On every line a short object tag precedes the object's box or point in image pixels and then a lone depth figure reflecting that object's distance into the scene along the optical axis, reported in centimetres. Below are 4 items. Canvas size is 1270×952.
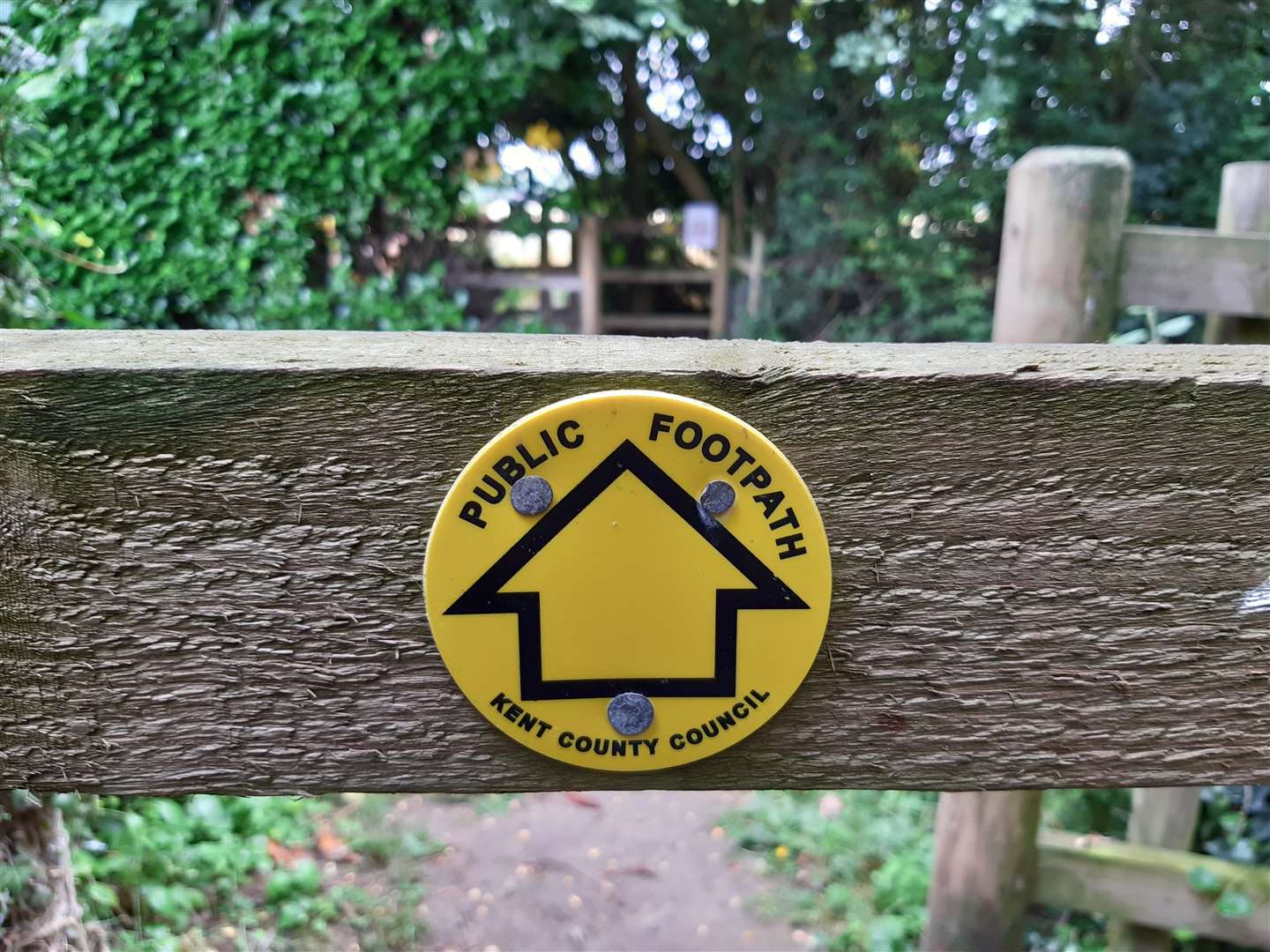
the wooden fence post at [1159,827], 57
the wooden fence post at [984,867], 54
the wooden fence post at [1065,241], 45
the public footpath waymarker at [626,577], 15
